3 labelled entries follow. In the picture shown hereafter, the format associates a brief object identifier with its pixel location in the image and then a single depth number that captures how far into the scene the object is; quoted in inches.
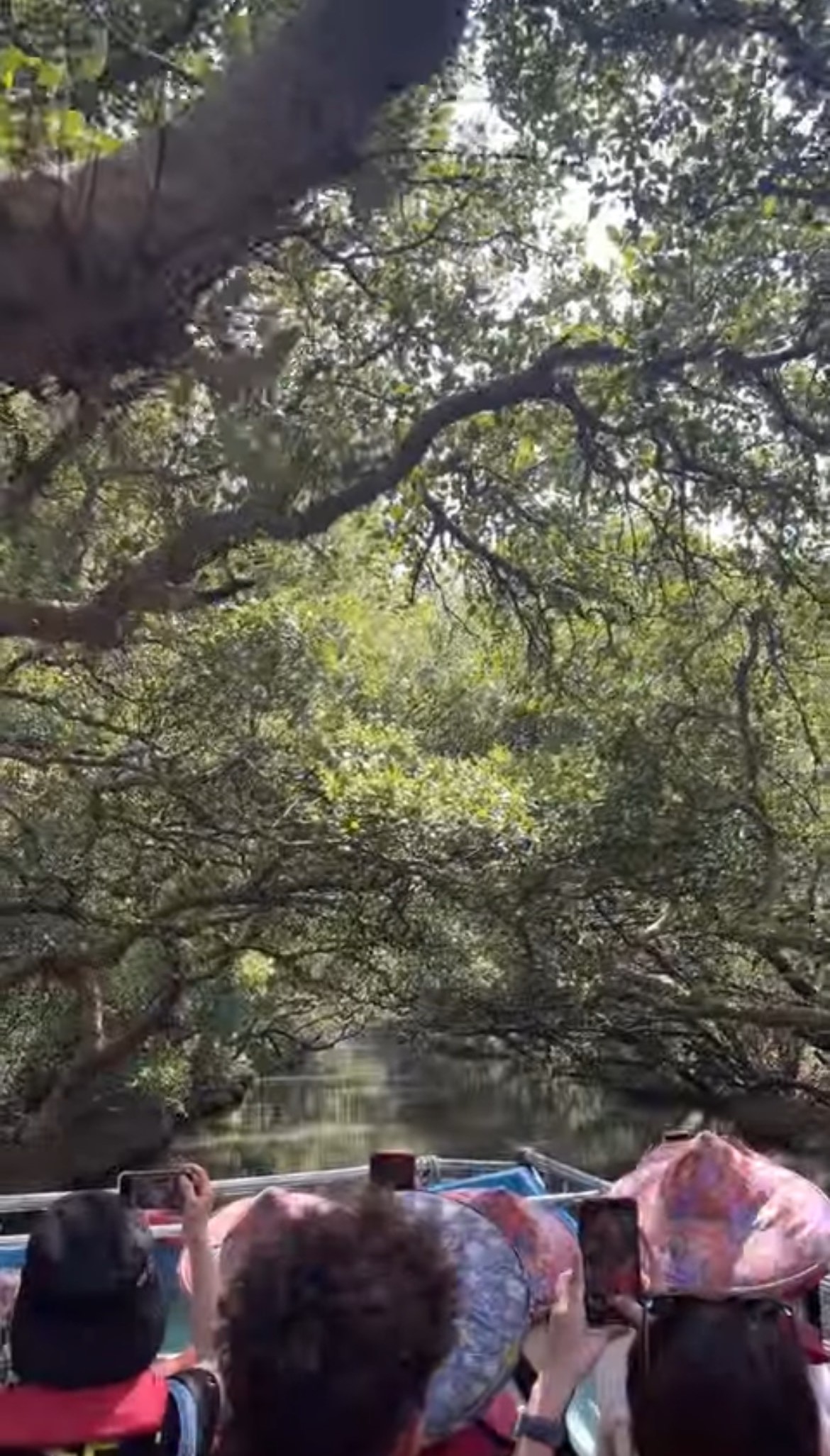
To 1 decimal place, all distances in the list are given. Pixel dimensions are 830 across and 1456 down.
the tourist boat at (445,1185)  90.4
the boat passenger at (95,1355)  61.7
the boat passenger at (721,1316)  52.4
